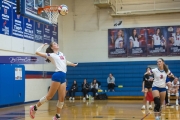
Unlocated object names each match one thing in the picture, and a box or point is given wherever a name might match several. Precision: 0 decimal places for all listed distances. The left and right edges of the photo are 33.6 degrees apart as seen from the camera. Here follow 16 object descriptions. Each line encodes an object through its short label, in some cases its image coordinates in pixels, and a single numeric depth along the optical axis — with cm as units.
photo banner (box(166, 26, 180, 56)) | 2031
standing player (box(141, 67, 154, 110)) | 1249
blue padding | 1408
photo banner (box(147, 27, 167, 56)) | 2058
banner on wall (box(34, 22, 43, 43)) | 1814
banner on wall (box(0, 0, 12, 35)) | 1460
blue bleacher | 1977
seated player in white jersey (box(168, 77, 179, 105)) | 1571
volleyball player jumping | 748
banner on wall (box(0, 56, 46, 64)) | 1480
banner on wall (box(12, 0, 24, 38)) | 1566
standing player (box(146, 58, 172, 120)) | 826
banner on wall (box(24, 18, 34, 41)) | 1683
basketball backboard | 1014
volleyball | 1084
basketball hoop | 1114
